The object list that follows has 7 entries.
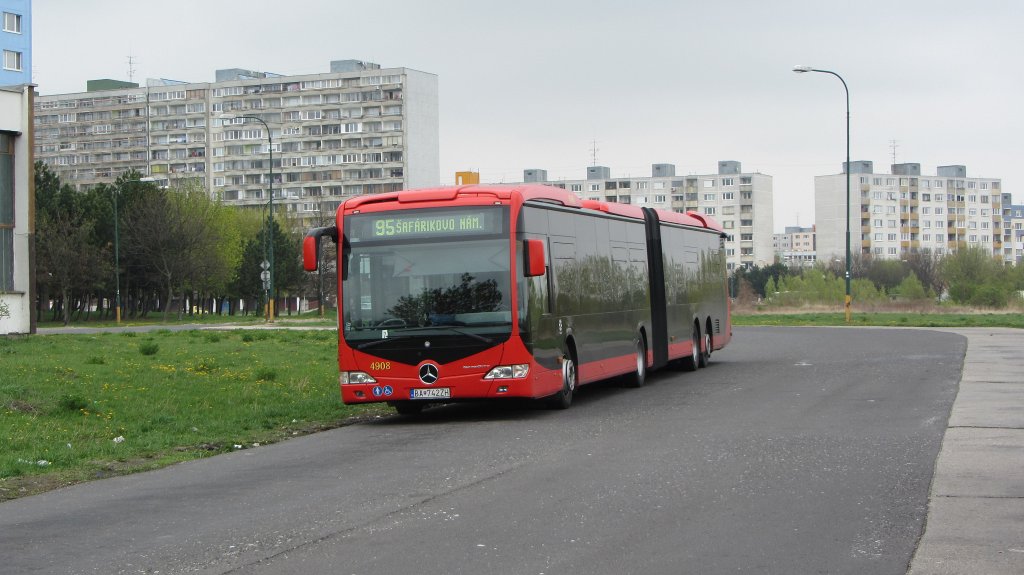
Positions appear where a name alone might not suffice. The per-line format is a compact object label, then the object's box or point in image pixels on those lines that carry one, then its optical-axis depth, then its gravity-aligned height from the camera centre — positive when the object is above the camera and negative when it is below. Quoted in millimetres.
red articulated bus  16578 -48
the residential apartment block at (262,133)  164500 +21500
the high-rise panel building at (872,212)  193875 +11325
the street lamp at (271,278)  64912 +918
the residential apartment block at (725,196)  192375 +14033
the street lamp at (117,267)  78562 +1901
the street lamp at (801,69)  49344 +8290
